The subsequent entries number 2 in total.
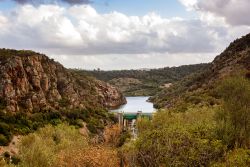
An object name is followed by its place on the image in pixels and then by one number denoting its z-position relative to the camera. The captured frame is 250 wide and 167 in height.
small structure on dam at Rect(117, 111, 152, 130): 136.36
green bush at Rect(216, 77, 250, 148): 46.63
